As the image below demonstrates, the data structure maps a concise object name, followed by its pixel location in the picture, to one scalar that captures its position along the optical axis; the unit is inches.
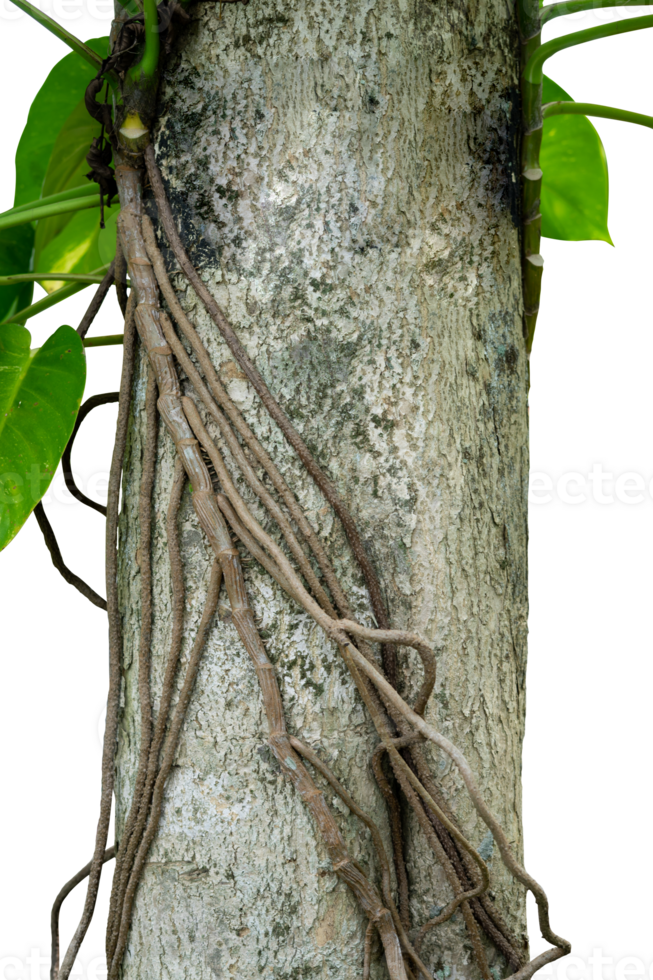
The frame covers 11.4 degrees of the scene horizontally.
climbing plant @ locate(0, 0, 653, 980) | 78.6
